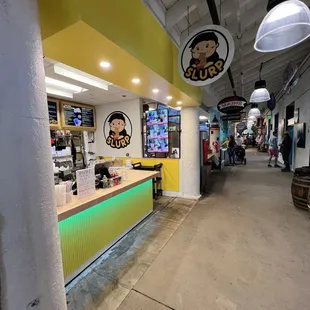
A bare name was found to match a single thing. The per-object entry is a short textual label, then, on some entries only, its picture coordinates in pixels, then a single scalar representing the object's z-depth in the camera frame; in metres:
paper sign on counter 2.20
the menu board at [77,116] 4.71
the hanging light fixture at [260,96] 4.88
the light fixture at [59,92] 3.67
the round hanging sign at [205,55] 2.07
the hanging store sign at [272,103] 7.77
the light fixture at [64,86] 3.26
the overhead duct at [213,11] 2.22
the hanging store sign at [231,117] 9.40
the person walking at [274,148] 9.09
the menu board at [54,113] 4.38
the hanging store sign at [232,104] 5.32
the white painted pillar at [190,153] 4.67
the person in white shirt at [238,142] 11.33
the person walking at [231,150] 10.08
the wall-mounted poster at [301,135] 6.12
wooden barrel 3.58
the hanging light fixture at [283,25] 1.92
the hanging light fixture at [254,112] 8.70
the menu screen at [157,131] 5.11
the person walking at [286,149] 7.56
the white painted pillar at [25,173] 0.88
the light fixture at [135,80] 2.51
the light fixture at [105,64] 1.94
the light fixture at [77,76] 2.82
